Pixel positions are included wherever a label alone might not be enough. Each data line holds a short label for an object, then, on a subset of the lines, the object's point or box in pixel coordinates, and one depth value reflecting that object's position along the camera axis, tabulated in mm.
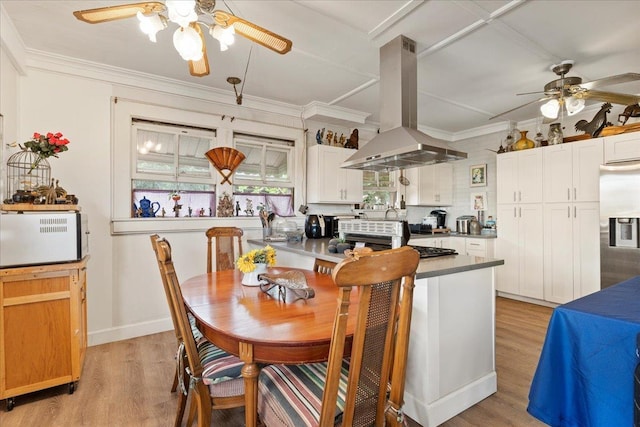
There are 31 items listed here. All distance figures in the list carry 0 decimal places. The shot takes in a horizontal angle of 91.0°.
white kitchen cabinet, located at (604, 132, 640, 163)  3270
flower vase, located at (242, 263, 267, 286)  1925
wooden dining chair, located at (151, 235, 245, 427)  1328
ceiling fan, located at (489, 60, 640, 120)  2568
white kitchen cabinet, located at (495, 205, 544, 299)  4090
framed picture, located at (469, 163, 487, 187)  5047
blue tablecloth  1189
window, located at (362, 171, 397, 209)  4898
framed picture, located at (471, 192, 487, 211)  5078
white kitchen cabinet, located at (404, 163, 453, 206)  5094
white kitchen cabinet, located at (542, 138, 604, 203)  3598
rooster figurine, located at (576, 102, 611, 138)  3609
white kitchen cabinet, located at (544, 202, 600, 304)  3615
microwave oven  1916
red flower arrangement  2152
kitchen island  1782
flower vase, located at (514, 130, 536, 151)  4254
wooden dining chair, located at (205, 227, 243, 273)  3082
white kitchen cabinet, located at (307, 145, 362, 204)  4070
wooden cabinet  1946
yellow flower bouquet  1880
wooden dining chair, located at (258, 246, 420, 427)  859
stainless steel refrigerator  3100
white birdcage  2480
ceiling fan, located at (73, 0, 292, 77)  1415
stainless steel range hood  2430
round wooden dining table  1126
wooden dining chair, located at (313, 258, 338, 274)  2303
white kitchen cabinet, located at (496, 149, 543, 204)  4109
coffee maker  5488
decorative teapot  3240
